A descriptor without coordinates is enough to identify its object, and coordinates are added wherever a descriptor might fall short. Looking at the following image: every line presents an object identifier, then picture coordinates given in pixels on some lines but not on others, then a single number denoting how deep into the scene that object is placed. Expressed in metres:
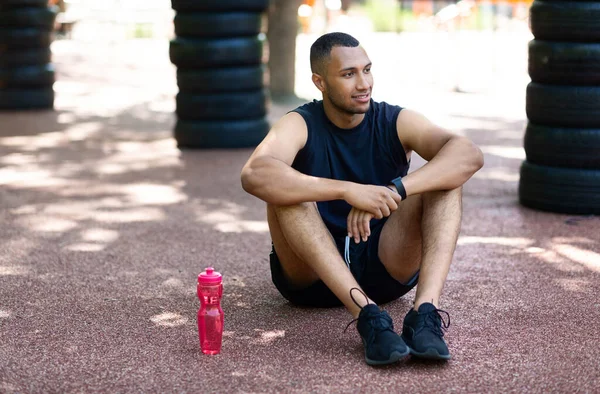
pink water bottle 3.79
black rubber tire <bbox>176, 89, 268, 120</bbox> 9.59
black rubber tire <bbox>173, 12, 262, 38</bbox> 9.31
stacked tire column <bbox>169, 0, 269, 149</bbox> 9.37
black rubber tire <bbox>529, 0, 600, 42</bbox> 6.34
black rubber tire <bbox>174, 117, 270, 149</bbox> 9.72
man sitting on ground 3.95
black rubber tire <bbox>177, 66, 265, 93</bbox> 9.52
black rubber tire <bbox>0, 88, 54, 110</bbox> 13.14
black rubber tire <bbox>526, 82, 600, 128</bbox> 6.41
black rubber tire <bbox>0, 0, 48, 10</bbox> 12.71
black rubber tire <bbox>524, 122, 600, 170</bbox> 6.43
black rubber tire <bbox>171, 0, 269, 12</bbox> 9.28
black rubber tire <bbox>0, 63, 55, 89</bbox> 12.98
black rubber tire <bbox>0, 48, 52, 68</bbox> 12.92
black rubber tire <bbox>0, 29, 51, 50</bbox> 12.84
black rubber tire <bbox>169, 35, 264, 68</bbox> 9.41
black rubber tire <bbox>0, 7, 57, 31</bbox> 12.75
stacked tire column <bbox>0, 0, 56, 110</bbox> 12.77
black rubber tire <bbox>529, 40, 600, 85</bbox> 6.38
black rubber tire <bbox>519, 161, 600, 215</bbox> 6.49
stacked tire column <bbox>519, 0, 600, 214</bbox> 6.39
